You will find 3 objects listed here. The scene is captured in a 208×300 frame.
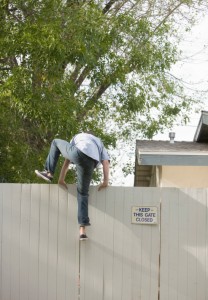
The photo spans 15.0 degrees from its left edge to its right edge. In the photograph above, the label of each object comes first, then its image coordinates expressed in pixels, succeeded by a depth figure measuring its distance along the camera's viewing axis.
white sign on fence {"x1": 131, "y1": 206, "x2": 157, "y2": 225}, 9.98
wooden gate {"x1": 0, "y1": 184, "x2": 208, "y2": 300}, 9.94
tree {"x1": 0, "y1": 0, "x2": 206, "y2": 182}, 15.80
